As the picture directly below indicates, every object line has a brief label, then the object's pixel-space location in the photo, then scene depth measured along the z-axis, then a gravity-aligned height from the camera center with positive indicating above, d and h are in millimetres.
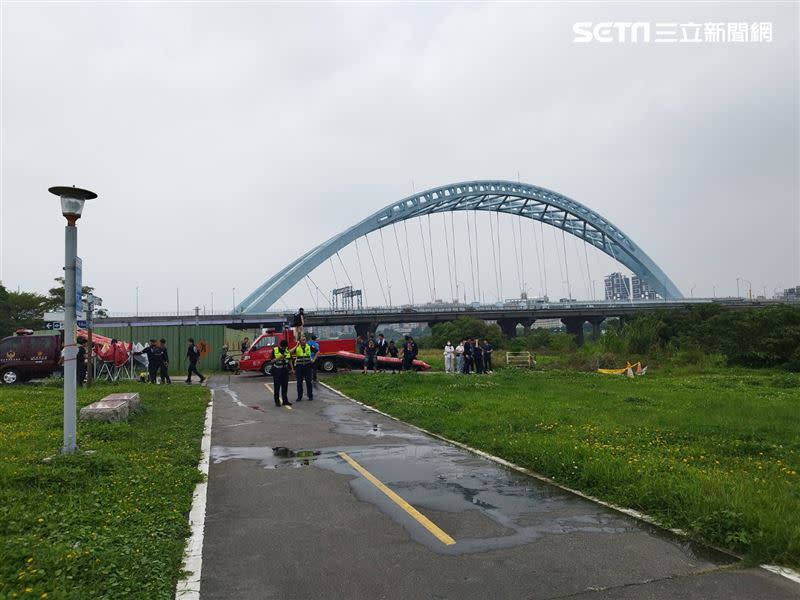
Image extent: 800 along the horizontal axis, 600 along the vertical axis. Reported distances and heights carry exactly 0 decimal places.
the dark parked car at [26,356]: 21172 -539
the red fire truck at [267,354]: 26391 -1068
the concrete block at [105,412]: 11109 -1439
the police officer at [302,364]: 16422 -967
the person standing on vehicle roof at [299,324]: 17453 +184
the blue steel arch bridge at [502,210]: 85375 +17097
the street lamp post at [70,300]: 8188 +567
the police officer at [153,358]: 20797 -792
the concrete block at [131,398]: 12697 -1370
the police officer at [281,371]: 15578 -1078
